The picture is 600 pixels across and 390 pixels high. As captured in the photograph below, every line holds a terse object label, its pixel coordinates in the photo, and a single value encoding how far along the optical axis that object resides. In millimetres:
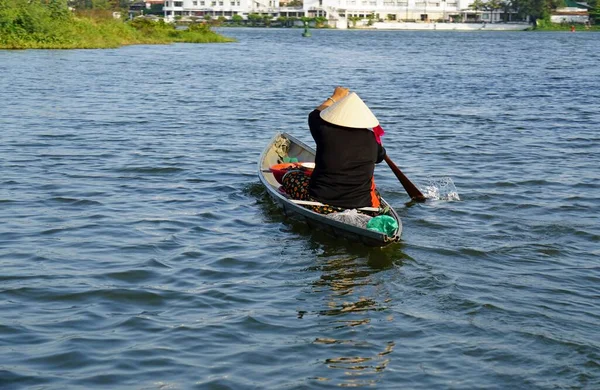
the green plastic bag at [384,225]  9398
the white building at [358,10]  162750
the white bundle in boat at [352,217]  9632
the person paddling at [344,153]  9688
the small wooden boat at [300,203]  9430
